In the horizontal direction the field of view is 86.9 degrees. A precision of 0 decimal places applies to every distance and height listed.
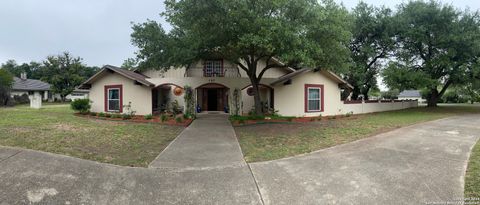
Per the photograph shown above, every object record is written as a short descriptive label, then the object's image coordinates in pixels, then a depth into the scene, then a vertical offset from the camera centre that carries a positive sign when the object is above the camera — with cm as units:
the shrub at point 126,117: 1407 -64
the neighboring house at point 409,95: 5968 +244
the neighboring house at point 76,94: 4898 +226
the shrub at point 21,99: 3329 +92
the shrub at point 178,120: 1294 -75
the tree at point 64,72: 4044 +557
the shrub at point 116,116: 1464 -61
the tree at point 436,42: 1911 +483
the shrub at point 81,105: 1609 +4
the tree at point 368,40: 2234 +599
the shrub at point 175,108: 1612 -17
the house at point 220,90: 1650 +108
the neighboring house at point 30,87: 3838 +299
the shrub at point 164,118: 1327 -67
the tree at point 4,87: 2656 +203
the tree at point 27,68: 6376 +999
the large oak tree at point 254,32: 948 +316
